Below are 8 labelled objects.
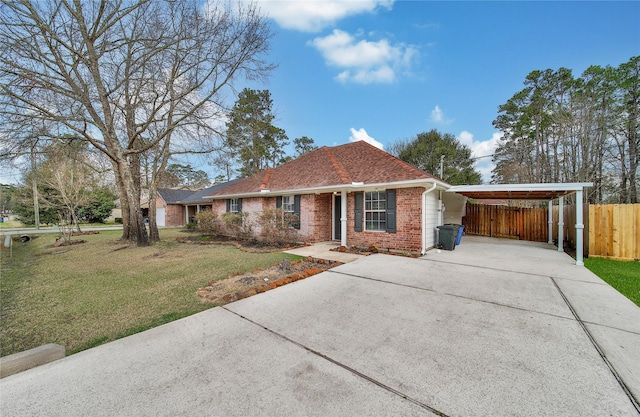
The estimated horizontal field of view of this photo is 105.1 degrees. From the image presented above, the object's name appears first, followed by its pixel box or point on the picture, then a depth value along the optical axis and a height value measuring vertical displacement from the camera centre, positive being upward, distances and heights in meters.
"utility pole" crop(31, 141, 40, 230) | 8.51 +1.93
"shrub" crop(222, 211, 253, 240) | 12.59 -0.78
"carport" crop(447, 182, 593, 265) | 6.93 +0.54
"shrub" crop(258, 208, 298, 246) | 10.74 -0.71
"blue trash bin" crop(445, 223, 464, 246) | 9.95 -1.11
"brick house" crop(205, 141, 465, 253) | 8.51 +0.45
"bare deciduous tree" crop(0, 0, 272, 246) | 7.71 +5.53
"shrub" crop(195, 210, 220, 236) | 14.23 -0.79
